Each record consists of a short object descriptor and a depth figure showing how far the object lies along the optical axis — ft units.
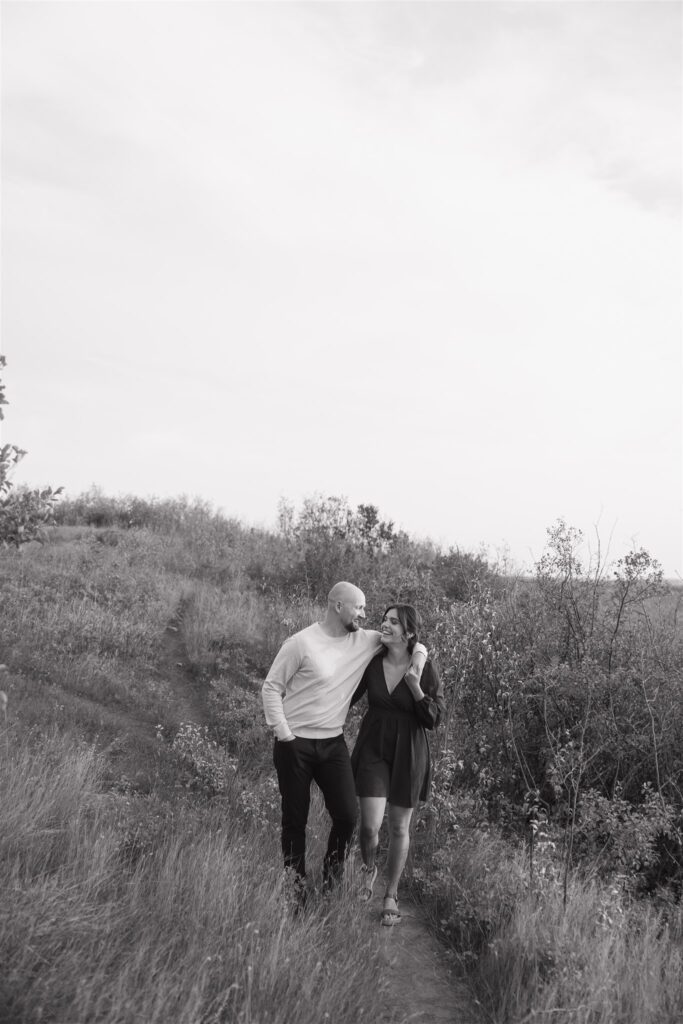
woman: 19.65
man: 18.20
